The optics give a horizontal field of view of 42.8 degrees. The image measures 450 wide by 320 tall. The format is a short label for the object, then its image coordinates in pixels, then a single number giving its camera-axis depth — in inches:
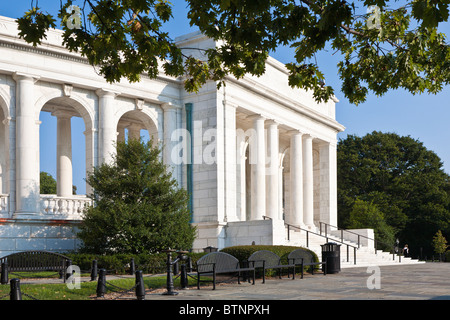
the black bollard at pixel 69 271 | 772.8
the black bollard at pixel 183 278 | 709.3
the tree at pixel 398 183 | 2576.3
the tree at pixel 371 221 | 2052.2
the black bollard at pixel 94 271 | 764.7
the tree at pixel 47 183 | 3125.0
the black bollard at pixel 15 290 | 429.8
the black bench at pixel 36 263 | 759.7
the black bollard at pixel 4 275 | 745.7
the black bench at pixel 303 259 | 917.8
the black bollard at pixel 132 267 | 891.7
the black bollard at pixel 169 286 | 642.2
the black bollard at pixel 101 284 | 610.2
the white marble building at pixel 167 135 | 1183.6
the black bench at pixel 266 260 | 818.7
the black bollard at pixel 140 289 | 562.6
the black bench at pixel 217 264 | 713.6
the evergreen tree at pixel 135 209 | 1049.5
